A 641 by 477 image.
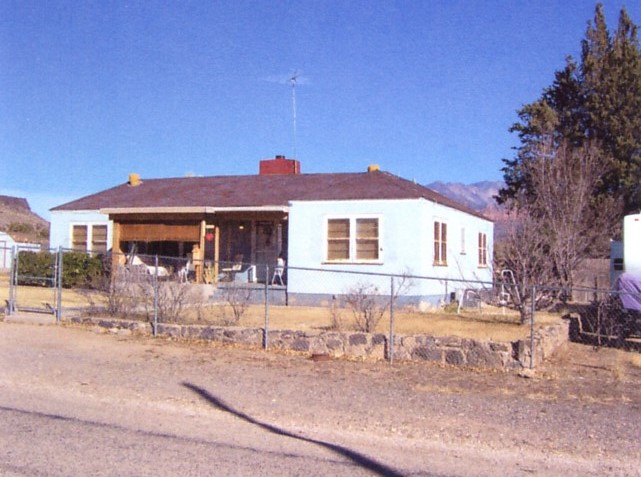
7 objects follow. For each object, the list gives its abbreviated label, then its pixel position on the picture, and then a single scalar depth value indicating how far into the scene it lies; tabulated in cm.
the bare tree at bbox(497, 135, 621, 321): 1658
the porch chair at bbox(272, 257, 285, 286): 2046
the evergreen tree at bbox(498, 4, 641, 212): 2873
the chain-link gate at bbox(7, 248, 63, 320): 1534
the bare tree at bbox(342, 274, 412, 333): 1269
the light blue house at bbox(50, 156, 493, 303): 1870
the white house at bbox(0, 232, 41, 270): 3447
